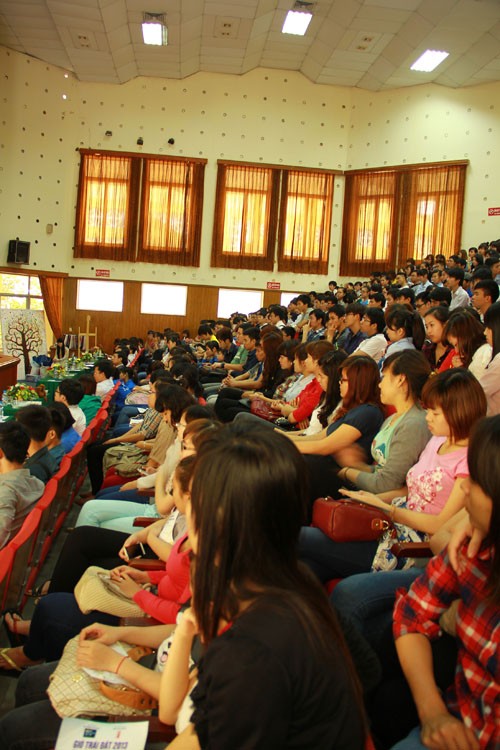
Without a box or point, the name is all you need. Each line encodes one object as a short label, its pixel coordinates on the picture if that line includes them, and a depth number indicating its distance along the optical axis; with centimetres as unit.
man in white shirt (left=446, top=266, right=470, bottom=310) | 927
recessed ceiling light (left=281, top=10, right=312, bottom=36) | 1338
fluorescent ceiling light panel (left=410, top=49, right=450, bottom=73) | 1408
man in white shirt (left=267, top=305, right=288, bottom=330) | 1122
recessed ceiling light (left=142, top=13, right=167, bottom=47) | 1319
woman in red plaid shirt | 151
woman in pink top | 246
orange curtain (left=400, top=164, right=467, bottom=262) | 1576
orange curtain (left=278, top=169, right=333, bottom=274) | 1747
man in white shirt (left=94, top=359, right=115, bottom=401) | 886
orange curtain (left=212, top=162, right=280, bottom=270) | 1739
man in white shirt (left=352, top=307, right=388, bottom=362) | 656
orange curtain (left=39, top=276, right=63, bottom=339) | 1702
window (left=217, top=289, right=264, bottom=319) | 1784
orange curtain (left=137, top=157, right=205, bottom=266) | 1731
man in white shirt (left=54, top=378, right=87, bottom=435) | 590
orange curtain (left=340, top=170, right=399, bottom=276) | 1675
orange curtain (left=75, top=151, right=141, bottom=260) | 1719
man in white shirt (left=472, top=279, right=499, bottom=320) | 641
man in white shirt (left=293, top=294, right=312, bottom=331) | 1190
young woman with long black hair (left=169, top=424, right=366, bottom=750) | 110
